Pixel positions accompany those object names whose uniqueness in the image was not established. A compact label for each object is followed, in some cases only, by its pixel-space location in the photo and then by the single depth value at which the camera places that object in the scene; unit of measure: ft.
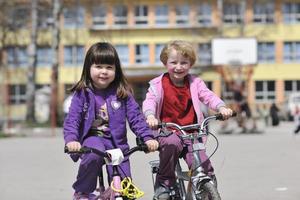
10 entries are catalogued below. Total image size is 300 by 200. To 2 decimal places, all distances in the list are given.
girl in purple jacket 16.83
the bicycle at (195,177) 17.15
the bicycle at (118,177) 15.85
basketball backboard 95.96
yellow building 184.85
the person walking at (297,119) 70.68
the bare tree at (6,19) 112.06
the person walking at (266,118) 110.60
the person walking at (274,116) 104.83
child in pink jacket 18.57
